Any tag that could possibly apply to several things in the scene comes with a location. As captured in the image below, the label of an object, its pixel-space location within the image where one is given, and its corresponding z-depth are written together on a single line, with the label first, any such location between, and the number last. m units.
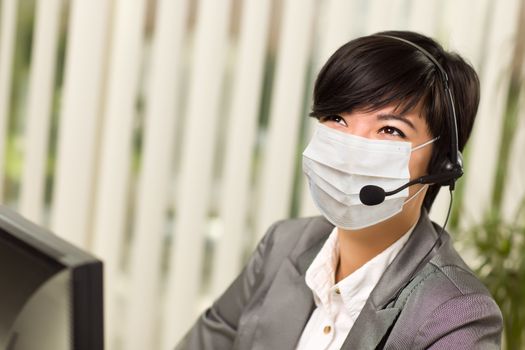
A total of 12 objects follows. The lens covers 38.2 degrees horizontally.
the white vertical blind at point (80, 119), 2.58
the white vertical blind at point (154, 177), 2.53
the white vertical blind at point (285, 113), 2.46
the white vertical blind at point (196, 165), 2.50
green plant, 2.12
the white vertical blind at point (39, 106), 2.65
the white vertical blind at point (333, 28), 2.43
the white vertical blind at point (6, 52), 2.68
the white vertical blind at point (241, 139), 2.48
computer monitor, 0.73
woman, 1.22
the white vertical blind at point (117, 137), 2.56
